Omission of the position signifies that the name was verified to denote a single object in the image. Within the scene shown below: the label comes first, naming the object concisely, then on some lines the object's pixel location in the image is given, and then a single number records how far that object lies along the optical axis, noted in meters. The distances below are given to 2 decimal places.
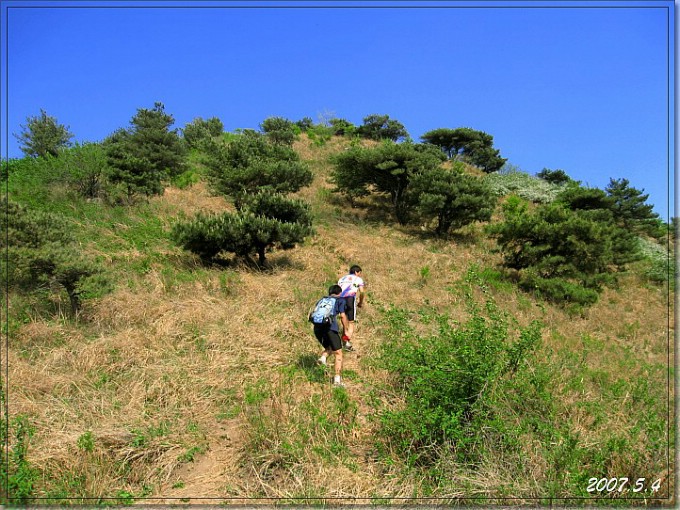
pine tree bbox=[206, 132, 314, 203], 15.12
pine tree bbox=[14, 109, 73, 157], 21.34
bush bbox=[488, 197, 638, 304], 11.89
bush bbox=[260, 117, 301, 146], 30.96
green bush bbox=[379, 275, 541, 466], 3.57
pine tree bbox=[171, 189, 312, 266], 9.82
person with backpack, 5.18
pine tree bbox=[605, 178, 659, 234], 21.33
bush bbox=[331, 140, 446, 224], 18.44
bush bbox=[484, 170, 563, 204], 24.75
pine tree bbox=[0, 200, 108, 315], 6.09
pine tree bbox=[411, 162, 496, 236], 16.23
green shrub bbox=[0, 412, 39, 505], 3.14
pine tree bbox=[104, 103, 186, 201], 14.73
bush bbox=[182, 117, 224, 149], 30.77
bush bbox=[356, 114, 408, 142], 38.16
